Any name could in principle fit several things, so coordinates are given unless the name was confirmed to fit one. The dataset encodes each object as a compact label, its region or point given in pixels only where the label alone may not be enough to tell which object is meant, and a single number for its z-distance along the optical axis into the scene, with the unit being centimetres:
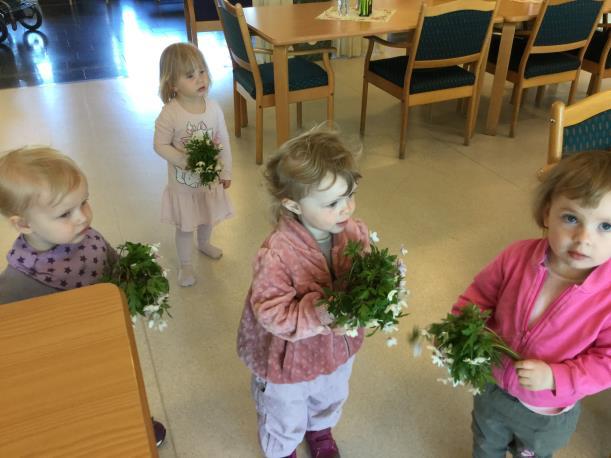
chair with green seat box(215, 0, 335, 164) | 332
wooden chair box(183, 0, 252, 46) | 520
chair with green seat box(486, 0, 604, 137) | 346
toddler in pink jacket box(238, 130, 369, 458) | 116
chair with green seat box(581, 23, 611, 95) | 389
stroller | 633
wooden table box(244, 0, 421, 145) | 321
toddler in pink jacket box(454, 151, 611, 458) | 108
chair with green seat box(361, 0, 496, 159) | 323
